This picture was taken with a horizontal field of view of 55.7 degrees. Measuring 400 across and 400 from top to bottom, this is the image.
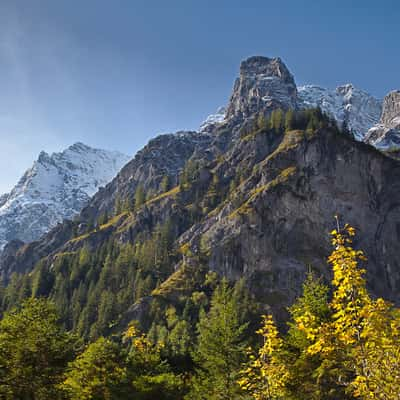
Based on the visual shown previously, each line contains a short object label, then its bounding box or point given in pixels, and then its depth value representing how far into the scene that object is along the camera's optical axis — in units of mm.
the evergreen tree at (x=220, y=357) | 27683
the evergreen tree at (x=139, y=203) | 196625
